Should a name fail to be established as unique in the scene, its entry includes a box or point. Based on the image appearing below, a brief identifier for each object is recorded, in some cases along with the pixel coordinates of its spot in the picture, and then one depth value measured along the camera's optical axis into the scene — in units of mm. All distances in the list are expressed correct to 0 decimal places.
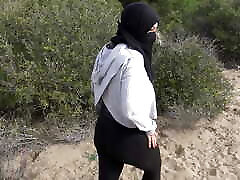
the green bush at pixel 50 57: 4258
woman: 2471
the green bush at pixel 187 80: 4535
